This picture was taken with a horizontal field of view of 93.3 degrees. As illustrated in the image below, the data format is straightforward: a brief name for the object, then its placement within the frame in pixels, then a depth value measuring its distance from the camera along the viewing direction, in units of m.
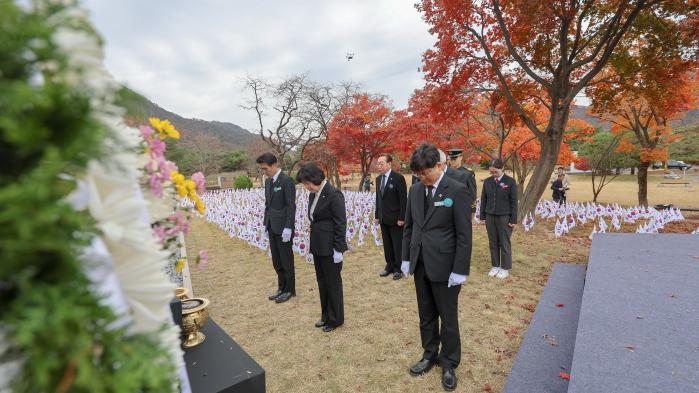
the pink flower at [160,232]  0.92
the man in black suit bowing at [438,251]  2.74
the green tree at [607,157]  15.83
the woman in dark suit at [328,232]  3.77
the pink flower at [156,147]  0.92
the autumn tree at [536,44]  7.66
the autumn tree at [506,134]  13.05
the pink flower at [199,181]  1.20
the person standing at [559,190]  13.08
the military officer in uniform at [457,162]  5.78
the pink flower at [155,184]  0.89
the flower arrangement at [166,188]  0.91
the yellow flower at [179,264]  1.21
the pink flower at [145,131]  0.91
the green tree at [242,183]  24.55
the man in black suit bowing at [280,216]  4.47
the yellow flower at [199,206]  1.15
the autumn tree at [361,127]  16.00
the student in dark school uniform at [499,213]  5.45
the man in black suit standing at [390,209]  5.61
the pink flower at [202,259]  1.20
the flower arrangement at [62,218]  0.37
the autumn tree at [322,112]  20.33
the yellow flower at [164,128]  0.99
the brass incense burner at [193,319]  1.92
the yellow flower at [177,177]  0.99
